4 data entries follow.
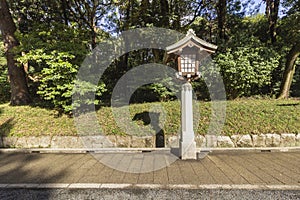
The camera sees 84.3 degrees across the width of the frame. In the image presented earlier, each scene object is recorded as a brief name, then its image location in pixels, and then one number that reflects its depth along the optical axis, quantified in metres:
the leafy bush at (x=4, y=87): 9.22
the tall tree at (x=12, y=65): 6.16
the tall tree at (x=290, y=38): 6.55
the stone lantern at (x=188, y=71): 3.46
